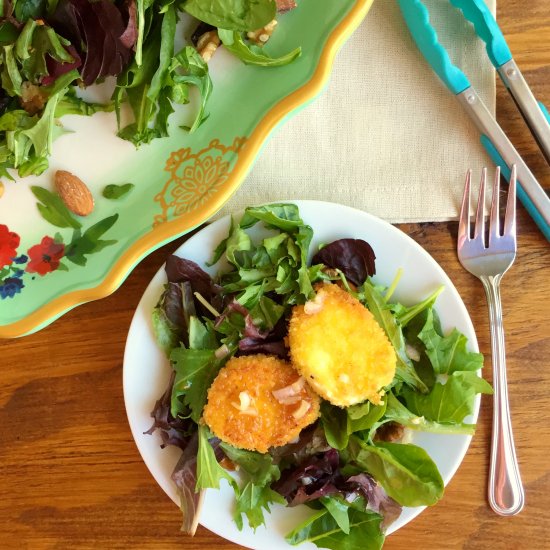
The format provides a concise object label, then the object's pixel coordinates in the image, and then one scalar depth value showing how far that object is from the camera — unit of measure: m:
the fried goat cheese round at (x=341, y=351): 0.34
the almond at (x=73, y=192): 0.36
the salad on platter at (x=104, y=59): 0.32
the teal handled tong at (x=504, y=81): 0.36
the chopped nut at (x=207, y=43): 0.34
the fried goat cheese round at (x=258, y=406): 0.35
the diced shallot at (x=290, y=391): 0.35
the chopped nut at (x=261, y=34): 0.35
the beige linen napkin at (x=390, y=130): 0.38
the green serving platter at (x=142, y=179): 0.34
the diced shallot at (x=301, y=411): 0.35
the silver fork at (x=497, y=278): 0.37
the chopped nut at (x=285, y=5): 0.34
